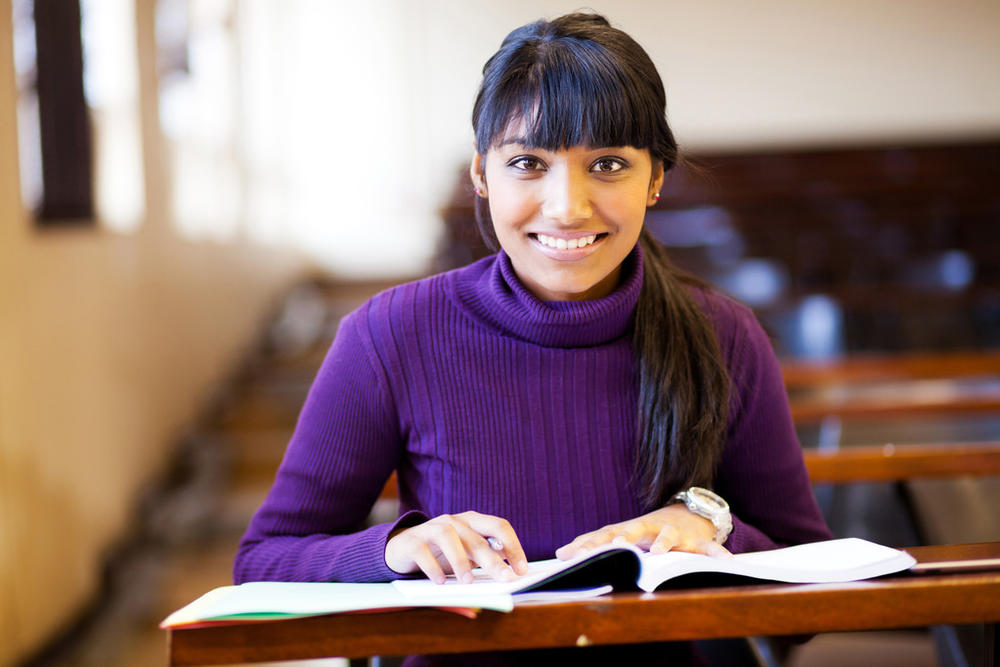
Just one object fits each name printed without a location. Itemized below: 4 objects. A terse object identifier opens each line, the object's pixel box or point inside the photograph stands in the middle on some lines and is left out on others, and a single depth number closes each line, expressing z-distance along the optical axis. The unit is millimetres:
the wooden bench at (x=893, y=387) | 2370
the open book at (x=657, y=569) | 1440
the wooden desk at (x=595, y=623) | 1410
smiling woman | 1637
